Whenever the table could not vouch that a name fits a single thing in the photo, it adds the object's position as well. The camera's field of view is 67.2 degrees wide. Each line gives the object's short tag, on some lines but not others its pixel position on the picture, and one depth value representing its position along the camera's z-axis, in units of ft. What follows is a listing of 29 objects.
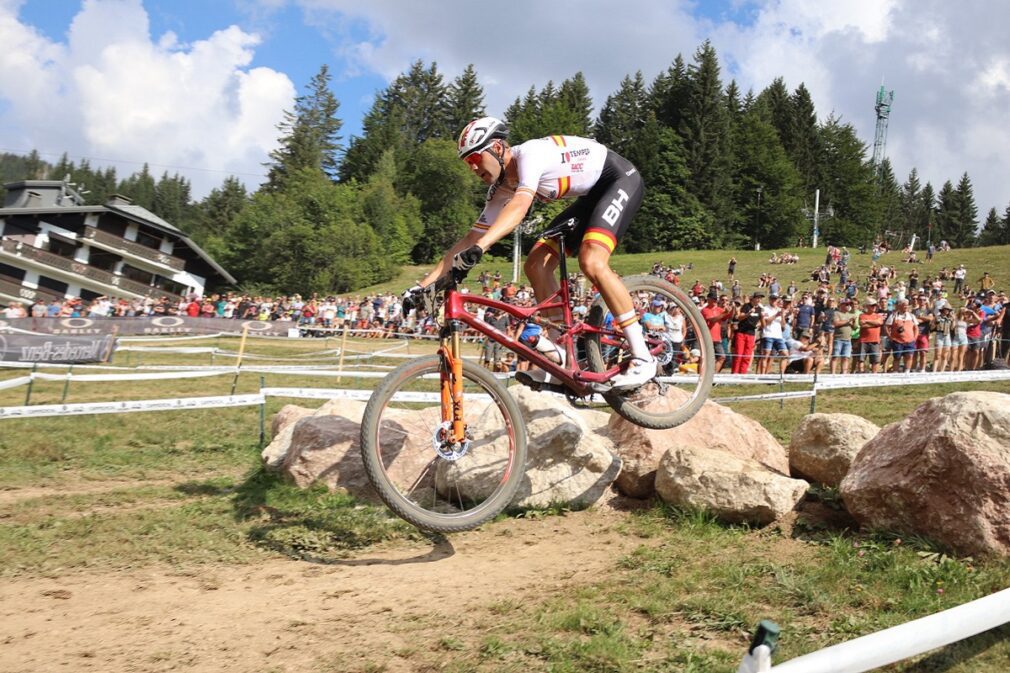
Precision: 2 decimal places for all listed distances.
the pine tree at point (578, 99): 349.82
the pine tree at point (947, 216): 403.01
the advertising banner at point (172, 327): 85.55
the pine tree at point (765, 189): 309.42
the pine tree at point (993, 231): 384.72
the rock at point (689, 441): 23.39
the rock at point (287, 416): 29.99
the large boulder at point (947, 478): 15.94
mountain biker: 18.98
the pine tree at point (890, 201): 384.88
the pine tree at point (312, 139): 338.54
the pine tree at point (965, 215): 402.11
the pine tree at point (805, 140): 346.54
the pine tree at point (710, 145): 297.53
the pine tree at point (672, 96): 316.60
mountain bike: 18.53
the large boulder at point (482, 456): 22.08
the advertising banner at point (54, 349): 63.05
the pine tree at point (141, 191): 514.27
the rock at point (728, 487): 19.71
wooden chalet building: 205.16
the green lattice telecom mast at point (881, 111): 329.31
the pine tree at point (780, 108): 350.64
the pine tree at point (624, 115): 349.20
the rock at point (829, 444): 21.98
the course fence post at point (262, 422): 32.35
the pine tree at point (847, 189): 333.21
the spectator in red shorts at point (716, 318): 50.29
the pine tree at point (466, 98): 363.15
